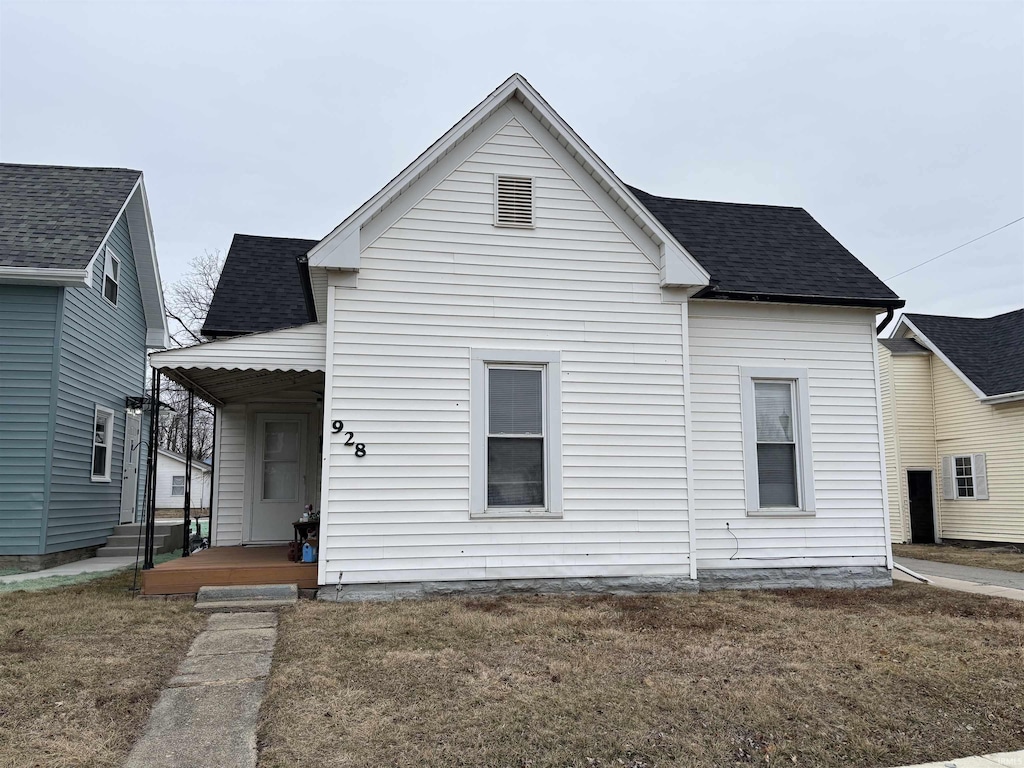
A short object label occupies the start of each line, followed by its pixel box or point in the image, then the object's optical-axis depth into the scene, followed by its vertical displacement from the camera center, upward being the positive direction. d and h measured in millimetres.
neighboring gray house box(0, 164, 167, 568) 10680 +1824
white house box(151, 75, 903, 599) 7914 +987
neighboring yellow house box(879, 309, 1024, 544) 17922 +1010
